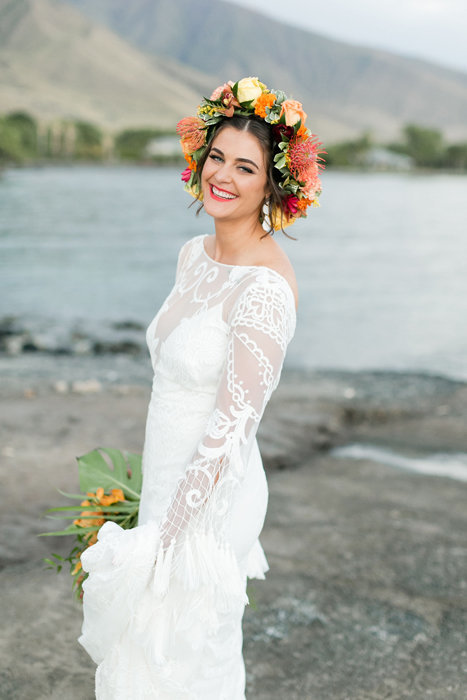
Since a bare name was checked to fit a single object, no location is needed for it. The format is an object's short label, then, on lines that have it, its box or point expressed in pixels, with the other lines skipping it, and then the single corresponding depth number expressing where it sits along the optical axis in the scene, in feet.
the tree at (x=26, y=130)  413.39
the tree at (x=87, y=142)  459.73
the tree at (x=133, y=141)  488.02
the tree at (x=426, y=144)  517.55
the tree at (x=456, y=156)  468.75
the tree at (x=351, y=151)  495.00
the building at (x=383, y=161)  510.58
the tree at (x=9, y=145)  342.03
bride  7.77
